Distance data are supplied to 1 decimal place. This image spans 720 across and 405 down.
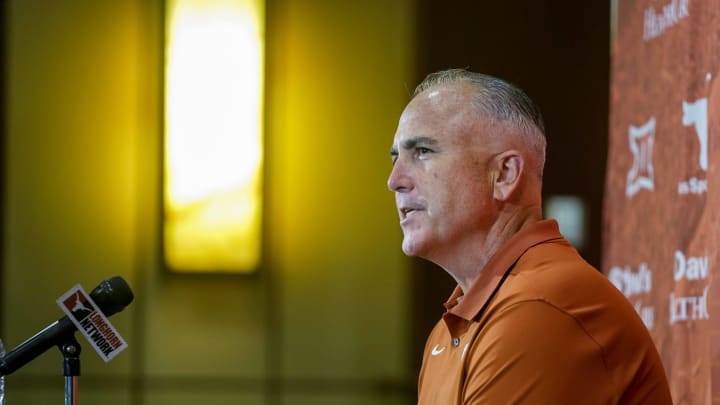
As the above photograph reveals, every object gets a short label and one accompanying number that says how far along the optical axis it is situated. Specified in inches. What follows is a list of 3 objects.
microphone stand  175.3
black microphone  180.1
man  163.0
